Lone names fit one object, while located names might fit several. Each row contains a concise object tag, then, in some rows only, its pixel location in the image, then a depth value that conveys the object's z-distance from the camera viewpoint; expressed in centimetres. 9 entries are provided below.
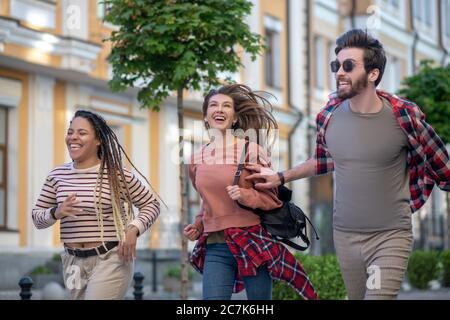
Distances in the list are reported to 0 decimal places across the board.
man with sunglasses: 640
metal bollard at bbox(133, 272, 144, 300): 1303
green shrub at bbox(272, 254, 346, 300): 1459
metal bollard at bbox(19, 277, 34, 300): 1144
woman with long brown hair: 720
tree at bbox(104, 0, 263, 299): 1277
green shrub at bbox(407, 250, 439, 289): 1999
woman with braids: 708
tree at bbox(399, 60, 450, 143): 1966
